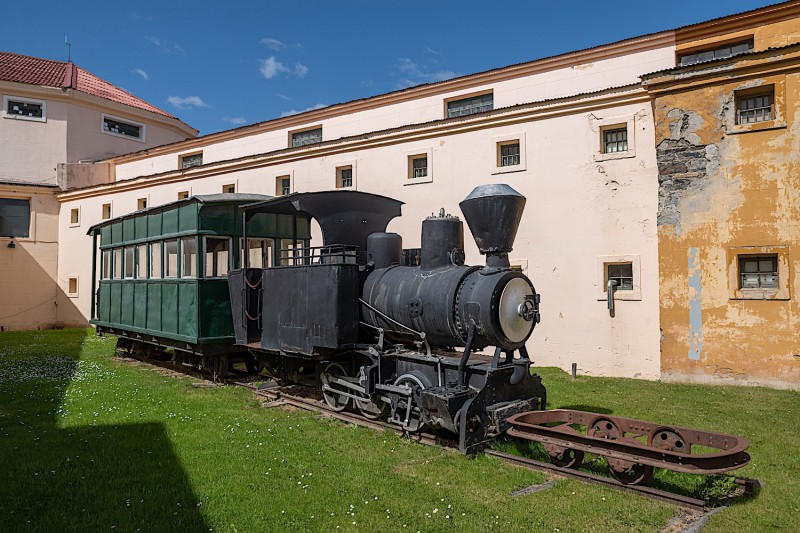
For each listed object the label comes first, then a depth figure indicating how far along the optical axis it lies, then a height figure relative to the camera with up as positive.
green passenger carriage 11.30 +0.32
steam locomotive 7.14 -0.51
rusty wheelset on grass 5.23 -1.65
